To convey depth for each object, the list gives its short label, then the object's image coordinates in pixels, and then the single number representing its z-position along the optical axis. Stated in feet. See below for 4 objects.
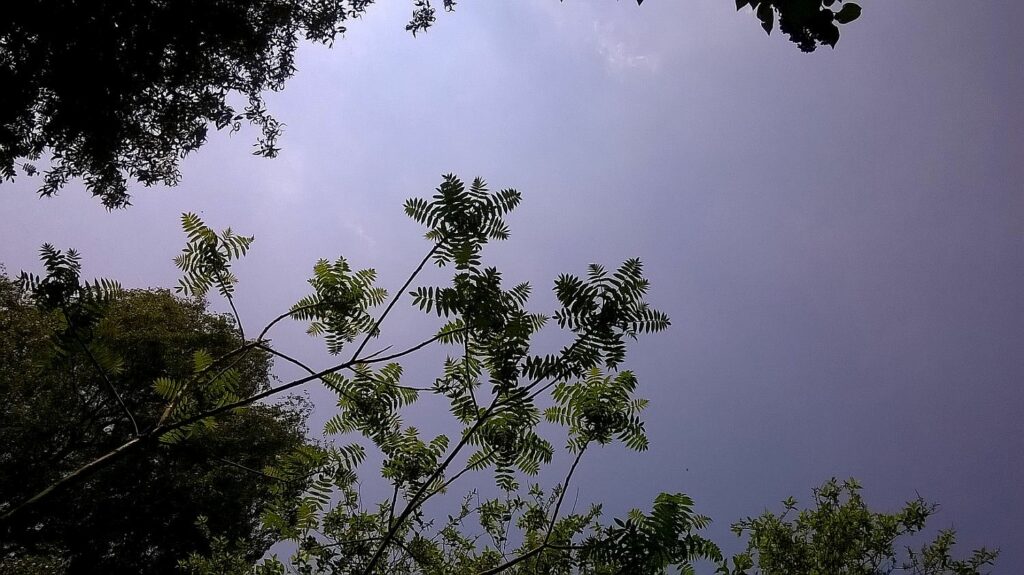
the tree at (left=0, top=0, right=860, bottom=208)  16.71
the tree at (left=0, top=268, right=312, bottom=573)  33.35
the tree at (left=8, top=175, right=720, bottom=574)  7.08
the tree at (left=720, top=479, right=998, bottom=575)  18.38
